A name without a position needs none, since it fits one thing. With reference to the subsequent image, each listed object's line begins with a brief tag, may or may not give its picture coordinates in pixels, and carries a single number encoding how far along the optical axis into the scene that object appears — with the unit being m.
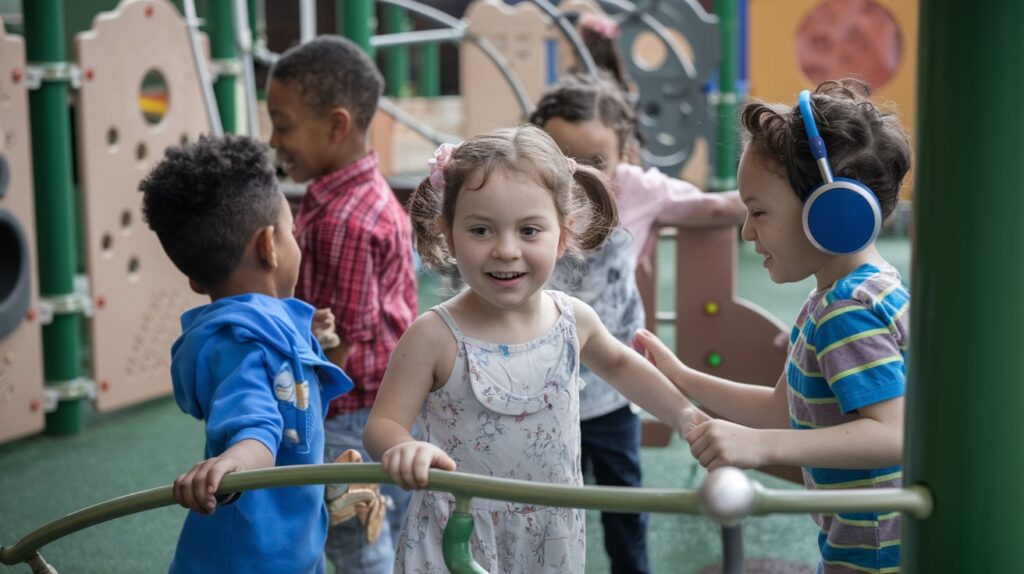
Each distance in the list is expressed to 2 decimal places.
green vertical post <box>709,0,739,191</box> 7.67
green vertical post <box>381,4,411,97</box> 8.98
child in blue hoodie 1.74
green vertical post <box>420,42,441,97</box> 9.29
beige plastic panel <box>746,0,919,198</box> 10.50
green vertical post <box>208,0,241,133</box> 4.82
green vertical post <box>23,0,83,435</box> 3.95
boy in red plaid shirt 2.48
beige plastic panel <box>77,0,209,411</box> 4.17
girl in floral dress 1.62
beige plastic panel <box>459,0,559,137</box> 7.15
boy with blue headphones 1.43
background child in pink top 2.64
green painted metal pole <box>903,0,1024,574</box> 1.01
